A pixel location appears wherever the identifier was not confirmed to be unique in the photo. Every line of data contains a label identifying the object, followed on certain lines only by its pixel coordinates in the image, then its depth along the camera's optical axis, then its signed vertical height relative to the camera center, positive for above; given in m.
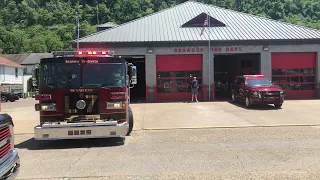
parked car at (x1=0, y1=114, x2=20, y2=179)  4.49 -0.82
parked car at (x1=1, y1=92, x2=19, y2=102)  41.56 -0.89
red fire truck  10.16 -0.04
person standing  24.88 -0.06
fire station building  26.36 +2.44
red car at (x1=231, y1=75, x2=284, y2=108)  19.45 -0.34
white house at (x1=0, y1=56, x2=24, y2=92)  51.34 +1.97
